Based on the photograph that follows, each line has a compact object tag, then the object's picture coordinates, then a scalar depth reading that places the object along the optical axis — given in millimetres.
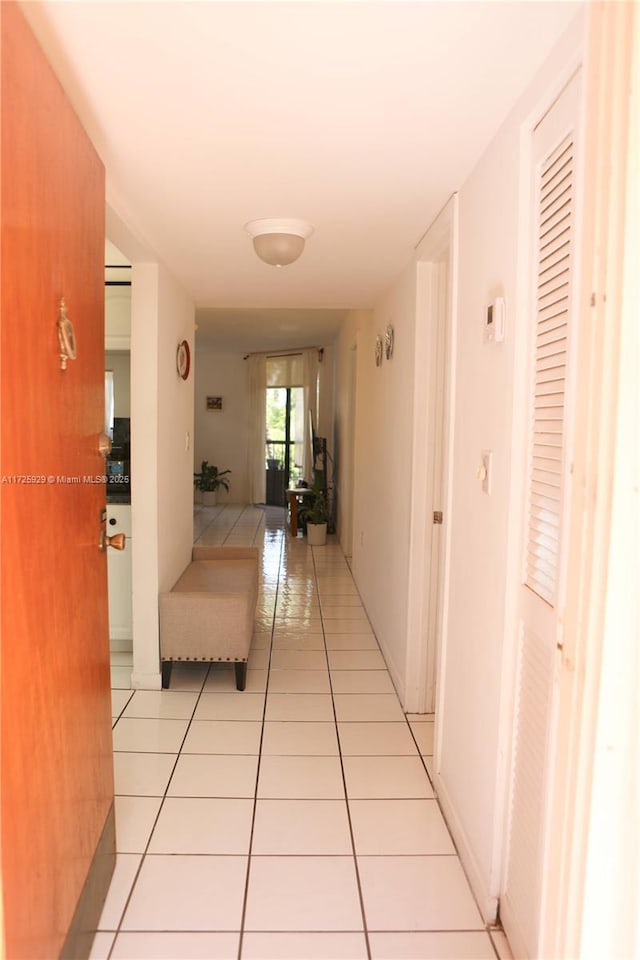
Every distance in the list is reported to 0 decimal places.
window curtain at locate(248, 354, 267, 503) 9844
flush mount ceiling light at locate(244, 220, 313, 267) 2510
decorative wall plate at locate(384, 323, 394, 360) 3682
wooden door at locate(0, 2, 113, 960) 1142
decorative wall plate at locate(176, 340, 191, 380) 3718
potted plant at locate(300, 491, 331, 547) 7105
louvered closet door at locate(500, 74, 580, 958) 1384
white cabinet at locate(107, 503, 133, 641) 3602
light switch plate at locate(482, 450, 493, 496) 1842
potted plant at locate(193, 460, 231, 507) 9812
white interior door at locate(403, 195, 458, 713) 2906
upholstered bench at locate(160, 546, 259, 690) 3256
